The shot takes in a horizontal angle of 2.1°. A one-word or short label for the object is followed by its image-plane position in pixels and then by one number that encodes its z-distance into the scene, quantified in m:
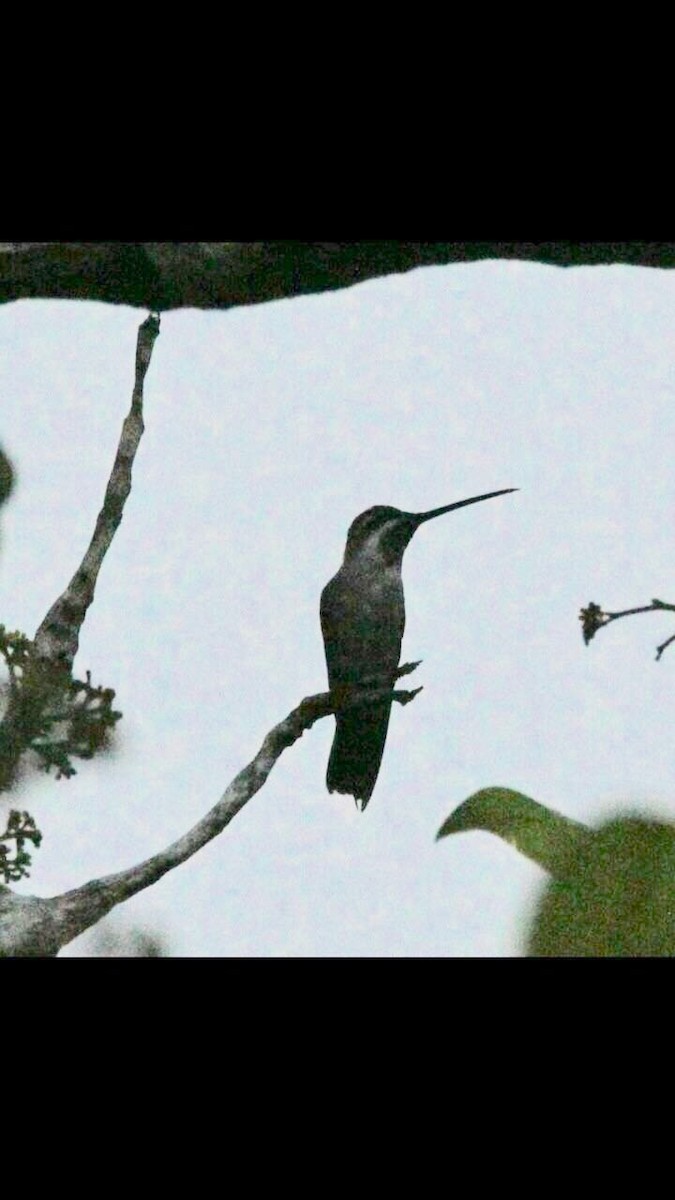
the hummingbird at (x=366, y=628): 6.00
